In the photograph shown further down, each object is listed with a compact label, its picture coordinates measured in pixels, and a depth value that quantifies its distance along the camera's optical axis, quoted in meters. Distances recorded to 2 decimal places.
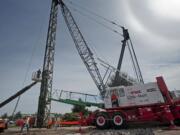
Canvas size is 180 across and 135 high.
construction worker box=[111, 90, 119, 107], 11.33
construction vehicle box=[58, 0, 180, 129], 10.14
